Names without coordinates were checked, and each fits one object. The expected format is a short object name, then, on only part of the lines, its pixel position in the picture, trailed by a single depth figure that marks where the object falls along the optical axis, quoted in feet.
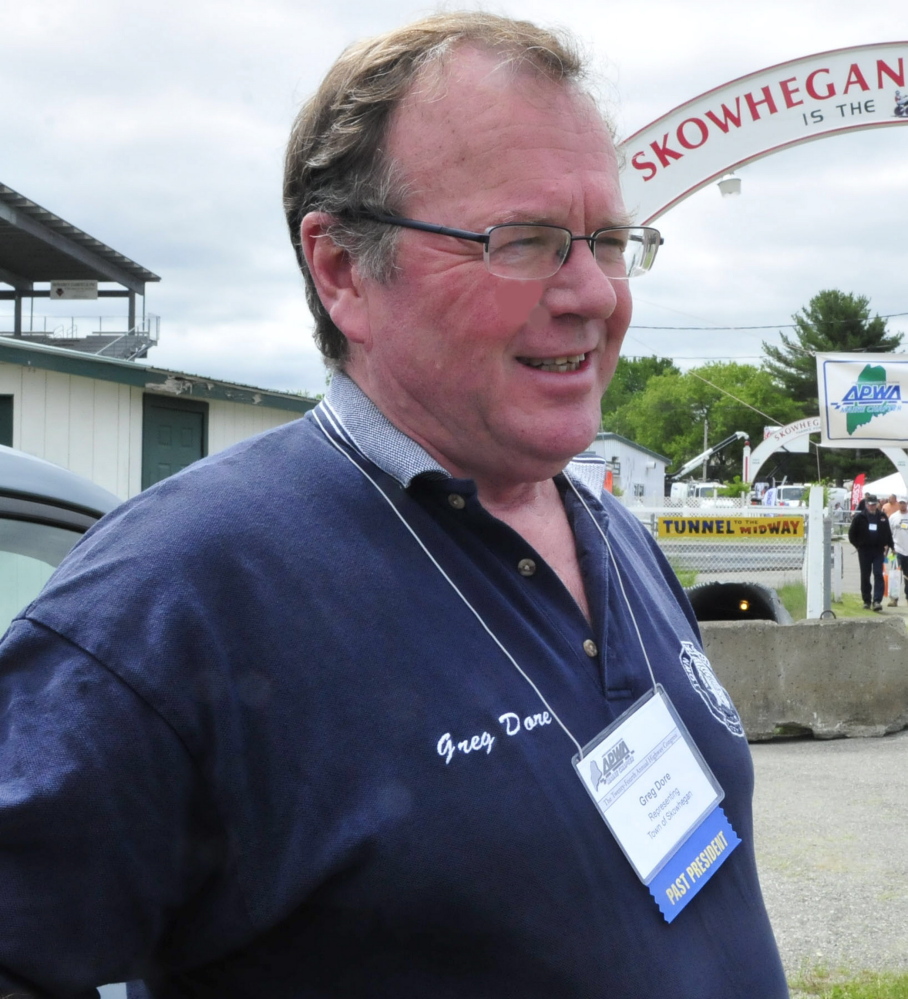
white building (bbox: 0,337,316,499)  33.17
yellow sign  33.45
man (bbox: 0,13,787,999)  3.55
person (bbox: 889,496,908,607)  52.01
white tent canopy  93.80
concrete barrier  22.54
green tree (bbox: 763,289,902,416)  229.04
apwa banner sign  29.81
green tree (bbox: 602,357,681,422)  385.50
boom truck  152.48
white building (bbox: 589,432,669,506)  146.61
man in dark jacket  50.96
